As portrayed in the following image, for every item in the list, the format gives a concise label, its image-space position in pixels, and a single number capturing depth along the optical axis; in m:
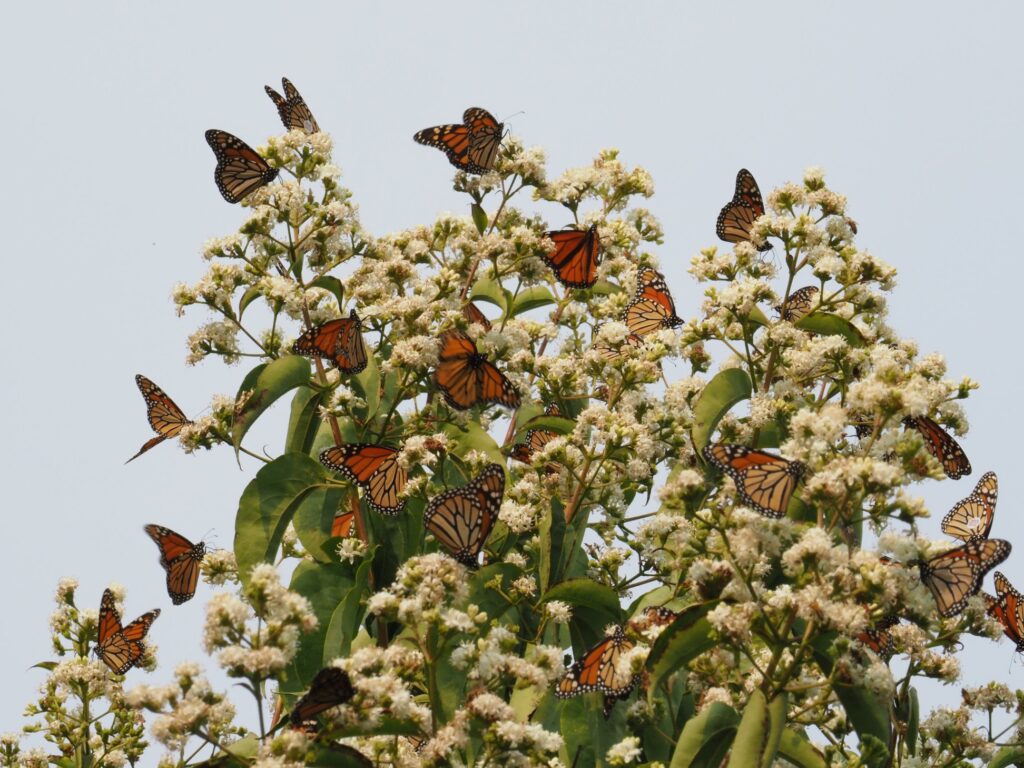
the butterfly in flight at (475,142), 15.64
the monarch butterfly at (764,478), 10.62
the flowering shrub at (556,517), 10.14
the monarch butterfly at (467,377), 13.55
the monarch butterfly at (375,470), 13.08
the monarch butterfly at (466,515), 12.25
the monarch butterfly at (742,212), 16.11
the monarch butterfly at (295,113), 15.76
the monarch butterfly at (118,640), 15.38
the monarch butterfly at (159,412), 15.16
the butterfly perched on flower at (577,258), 15.41
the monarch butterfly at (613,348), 14.06
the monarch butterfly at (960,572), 10.85
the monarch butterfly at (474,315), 15.22
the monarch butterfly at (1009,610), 12.91
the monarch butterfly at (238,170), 14.91
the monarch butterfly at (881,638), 10.65
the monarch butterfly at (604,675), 11.75
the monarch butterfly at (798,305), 14.56
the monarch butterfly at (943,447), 12.33
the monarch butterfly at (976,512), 13.69
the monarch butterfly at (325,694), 9.42
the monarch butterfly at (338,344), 13.61
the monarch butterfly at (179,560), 15.45
